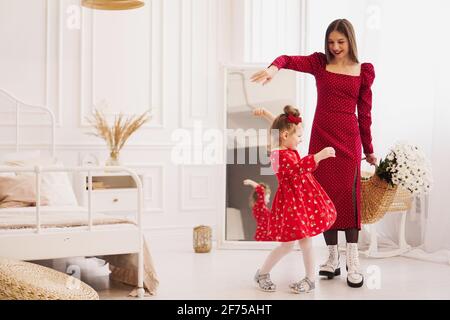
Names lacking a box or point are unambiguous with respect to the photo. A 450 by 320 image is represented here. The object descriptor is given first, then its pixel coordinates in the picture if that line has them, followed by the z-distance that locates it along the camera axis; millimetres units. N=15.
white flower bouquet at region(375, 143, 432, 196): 7443
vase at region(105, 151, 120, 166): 8474
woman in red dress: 6212
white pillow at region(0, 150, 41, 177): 7983
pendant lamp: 7533
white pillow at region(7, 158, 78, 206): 7105
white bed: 5351
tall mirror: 8786
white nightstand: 8294
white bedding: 5569
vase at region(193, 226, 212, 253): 8495
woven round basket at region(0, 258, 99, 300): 4282
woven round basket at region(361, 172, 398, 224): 7644
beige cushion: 6814
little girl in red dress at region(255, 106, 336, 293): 5635
